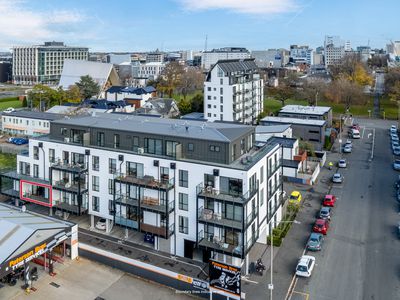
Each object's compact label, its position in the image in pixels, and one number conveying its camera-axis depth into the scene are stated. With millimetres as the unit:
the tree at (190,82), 95375
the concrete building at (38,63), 157250
